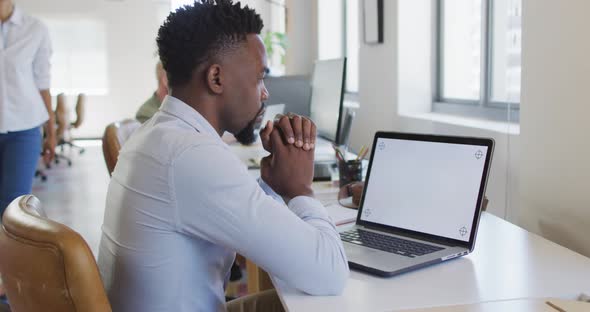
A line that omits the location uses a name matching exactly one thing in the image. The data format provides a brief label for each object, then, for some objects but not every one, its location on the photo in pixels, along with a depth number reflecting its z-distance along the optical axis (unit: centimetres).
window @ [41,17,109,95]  1080
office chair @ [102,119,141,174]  201
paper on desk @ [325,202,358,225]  170
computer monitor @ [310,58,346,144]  257
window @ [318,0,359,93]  461
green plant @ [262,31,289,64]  583
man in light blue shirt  105
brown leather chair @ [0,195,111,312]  90
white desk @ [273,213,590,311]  109
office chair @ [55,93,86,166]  778
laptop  134
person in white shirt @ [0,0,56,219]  289
